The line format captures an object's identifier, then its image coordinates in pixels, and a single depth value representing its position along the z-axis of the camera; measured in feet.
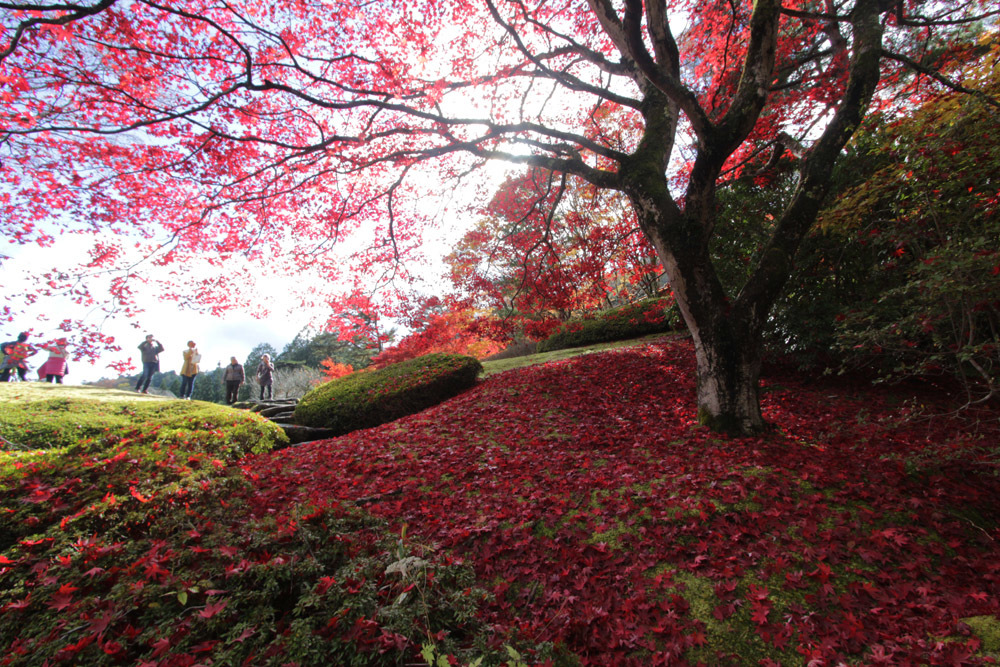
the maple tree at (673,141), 15.28
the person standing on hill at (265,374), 49.56
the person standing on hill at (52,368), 33.76
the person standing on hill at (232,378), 42.47
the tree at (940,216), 11.20
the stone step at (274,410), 31.71
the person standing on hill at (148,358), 35.68
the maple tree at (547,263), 27.43
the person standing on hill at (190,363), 37.65
